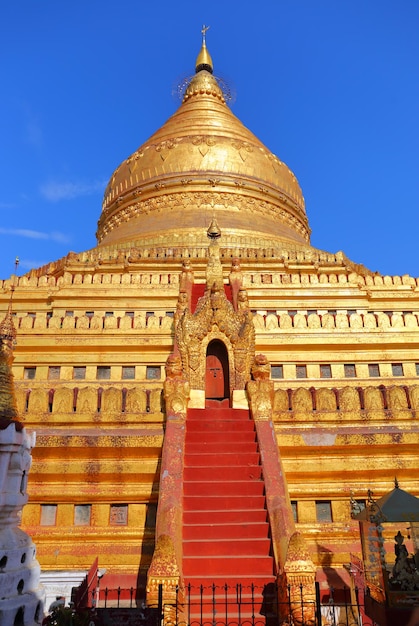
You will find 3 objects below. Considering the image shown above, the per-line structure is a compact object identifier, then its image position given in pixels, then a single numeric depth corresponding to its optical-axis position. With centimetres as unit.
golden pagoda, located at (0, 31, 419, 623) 1005
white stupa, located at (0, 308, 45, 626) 601
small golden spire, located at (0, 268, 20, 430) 684
